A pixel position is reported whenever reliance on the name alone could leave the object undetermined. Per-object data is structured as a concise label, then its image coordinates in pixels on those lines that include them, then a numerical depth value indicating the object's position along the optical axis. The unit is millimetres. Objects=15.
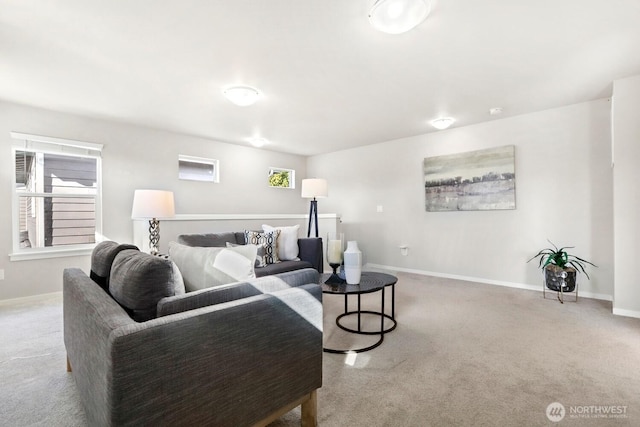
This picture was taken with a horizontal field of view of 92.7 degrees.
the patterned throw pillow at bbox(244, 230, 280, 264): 3645
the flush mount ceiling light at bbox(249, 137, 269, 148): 5236
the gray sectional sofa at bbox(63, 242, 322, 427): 933
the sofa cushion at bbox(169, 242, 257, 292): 1510
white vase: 2451
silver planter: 3439
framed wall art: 4188
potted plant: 3445
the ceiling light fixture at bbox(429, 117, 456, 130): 4152
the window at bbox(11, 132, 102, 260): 3672
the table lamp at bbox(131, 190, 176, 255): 3357
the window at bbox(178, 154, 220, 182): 5074
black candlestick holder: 2555
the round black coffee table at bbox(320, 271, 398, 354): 2258
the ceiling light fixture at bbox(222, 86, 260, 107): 3092
